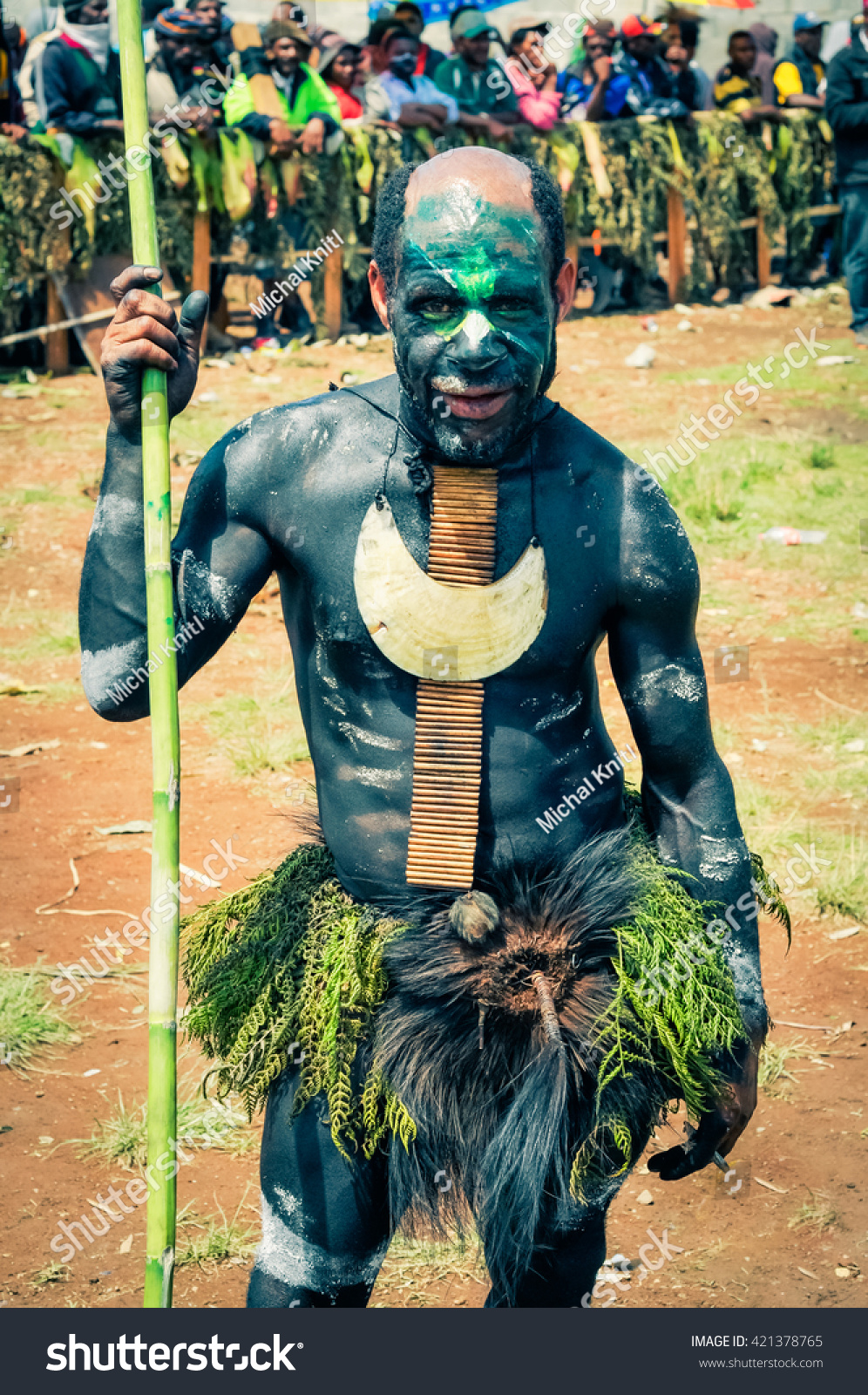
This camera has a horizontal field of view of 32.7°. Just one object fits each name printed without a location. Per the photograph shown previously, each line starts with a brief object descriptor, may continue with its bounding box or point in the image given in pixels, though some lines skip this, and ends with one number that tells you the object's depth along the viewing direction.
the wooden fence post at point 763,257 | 15.59
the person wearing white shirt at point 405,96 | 12.35
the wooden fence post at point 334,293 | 12.46
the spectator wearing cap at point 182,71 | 10.66
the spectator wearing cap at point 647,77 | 13.94
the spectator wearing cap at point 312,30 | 11.46
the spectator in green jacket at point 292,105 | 11.26
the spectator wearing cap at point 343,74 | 12.20
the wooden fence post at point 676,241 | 14.72
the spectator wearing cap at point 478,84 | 12.65
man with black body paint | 2.34
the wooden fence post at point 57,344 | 11.20
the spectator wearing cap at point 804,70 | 15.69
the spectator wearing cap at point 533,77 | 13.05
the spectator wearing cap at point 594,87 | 13.76
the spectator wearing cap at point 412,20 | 12.28
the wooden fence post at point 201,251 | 11.48
